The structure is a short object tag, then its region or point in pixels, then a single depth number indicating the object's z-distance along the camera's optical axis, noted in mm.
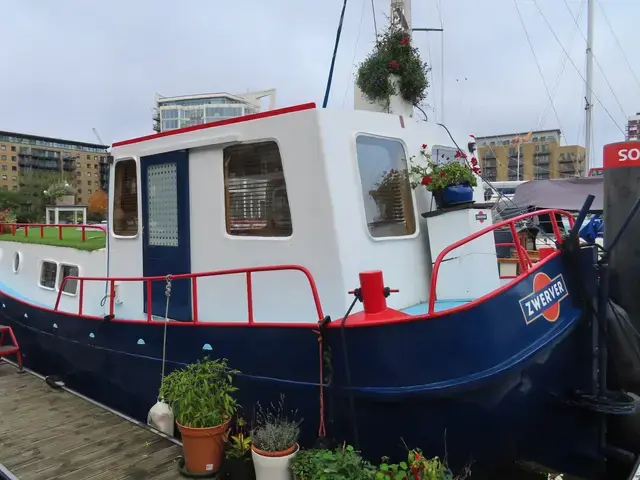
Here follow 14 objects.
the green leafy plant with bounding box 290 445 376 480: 3150
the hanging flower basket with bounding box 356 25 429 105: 5414
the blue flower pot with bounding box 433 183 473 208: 4406
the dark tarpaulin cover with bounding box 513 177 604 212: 12805
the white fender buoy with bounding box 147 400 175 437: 4750
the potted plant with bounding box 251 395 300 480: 3412
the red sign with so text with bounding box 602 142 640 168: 4297
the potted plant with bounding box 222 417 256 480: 3738
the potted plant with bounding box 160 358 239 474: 3893
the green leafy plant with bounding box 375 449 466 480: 3084
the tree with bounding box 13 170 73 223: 81438
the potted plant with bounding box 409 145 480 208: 4406
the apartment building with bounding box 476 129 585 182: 71375
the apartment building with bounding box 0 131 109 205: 122375
